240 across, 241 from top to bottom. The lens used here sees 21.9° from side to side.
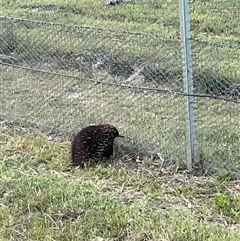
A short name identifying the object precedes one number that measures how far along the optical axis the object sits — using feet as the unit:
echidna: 17.37
